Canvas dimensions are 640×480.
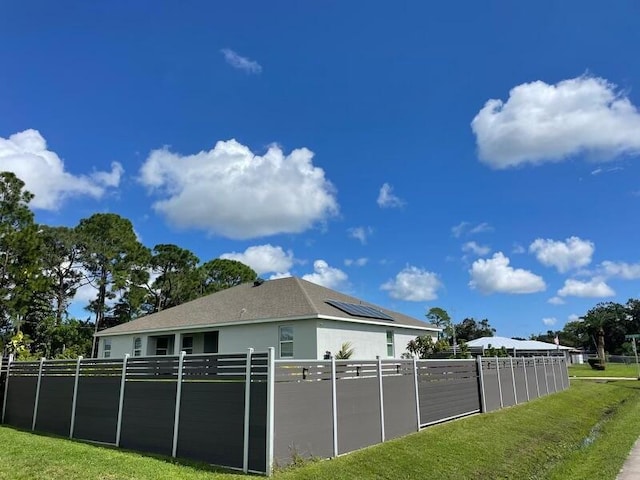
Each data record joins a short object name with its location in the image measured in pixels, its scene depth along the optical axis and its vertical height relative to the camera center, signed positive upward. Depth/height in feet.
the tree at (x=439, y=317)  265.13 +19.25
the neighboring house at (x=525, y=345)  166.27 +2.24
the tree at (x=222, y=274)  148.87 +24.96
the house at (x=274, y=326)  59.16 +3.89
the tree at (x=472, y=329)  288.47 +13.45
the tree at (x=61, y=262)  128.16 +25.13
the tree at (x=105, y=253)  130.72 +27.66
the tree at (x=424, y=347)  73.77 +0.88
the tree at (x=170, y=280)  140.56 +21.99
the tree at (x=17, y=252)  96.22 +20.96
